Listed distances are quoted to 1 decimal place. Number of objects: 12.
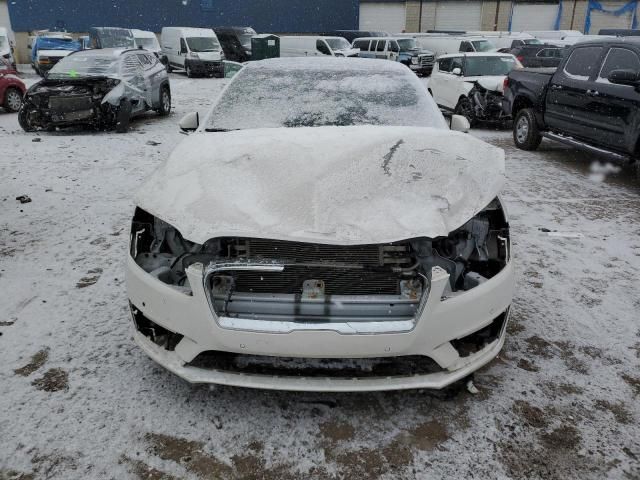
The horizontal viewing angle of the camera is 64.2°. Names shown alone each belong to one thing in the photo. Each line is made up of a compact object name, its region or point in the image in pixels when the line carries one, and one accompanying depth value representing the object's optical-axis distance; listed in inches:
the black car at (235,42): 1018.7
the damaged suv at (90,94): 378.0
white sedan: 89.8
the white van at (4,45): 683.6
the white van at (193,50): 839.7
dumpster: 984.3
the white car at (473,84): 420.5
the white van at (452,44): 798.5
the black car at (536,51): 700.7
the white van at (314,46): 902.7
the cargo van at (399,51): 864.9
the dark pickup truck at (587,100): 253.0
